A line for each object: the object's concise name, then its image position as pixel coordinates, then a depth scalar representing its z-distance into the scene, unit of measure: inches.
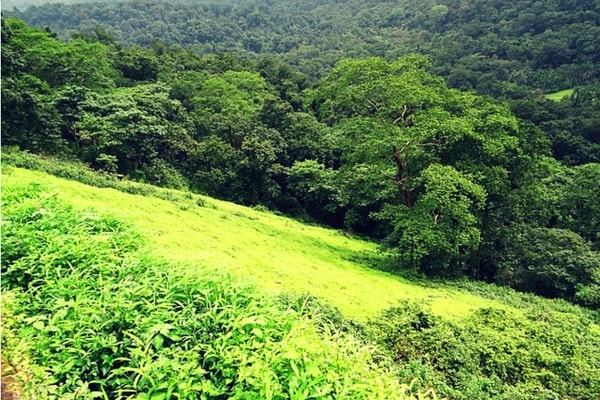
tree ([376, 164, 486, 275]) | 770.2
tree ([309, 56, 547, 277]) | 789.2
